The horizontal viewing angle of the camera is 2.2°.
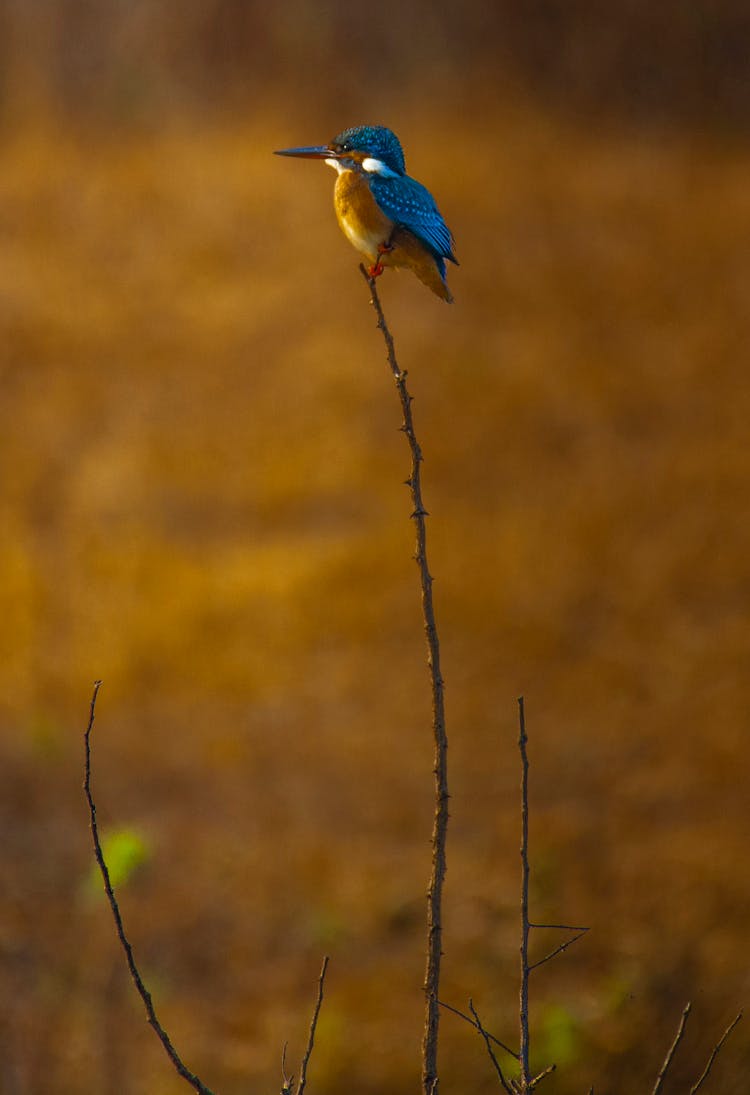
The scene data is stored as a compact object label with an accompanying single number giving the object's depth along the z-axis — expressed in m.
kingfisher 12.23
